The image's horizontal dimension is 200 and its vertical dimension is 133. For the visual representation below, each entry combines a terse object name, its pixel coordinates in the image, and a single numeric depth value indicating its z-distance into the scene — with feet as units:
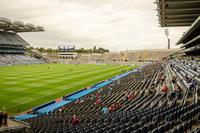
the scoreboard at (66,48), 359.69
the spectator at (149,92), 44.82
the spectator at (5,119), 32.39
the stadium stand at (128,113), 20.22
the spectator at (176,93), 32.96
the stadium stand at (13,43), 202.07
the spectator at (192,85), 33.46
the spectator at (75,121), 32.54
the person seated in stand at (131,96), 46.12
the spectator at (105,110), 39.13
